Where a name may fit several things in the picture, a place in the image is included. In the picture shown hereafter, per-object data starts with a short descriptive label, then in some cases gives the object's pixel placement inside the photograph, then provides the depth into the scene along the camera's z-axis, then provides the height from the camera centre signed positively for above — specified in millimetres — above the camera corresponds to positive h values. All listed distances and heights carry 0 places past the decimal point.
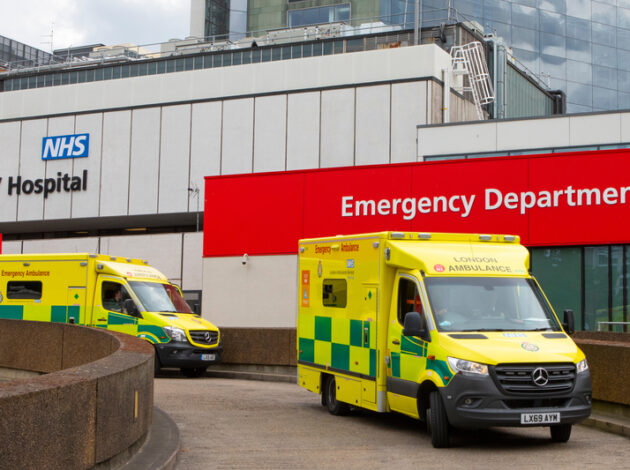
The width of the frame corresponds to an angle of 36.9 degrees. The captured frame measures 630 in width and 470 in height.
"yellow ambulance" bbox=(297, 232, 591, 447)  10211 -462
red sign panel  23625 +2637
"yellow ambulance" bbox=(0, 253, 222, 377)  20688 -314
